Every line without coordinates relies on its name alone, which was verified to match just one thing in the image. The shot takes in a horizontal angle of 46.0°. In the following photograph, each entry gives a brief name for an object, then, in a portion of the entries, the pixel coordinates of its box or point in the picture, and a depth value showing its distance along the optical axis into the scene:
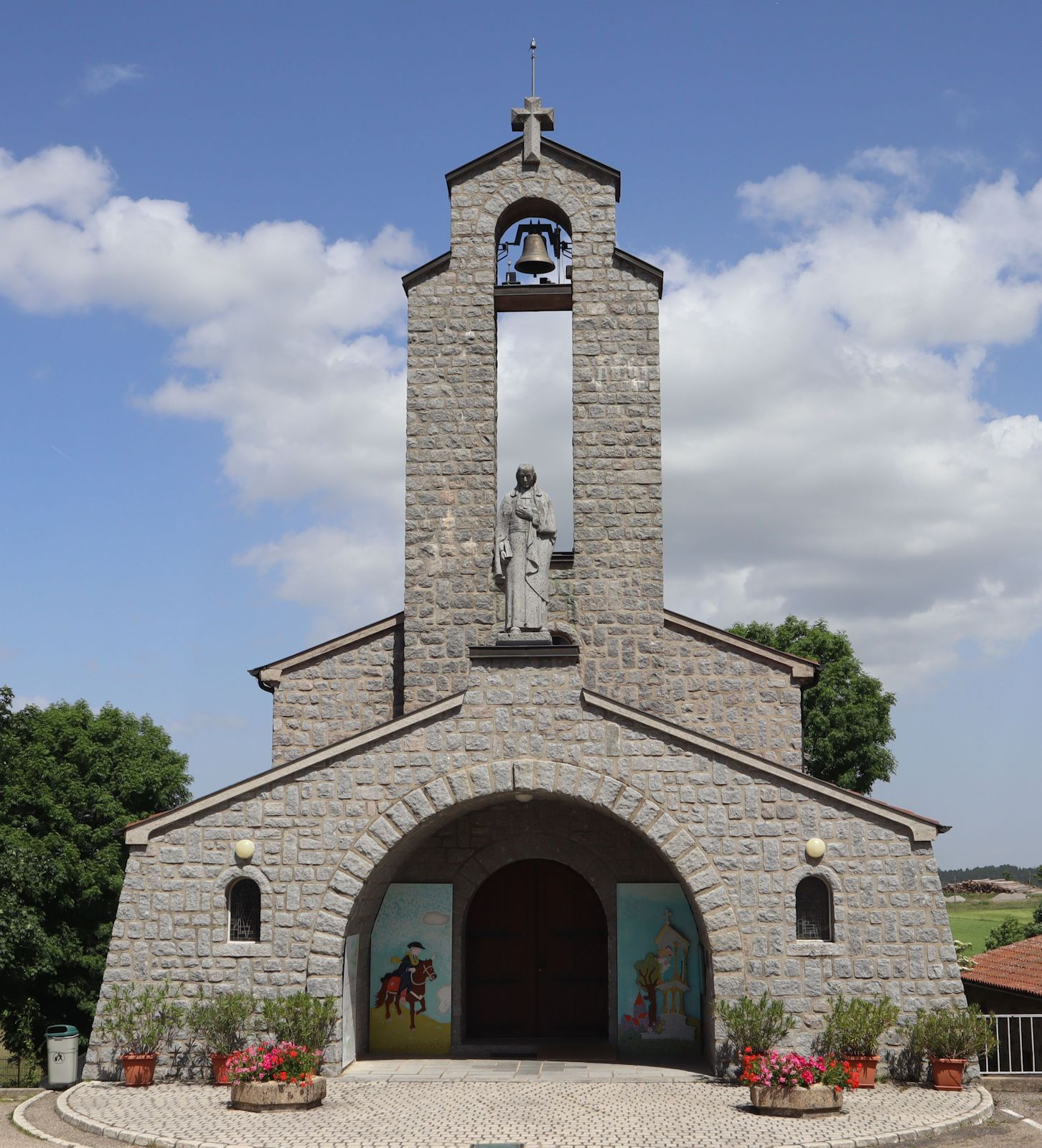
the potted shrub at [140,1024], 14.72
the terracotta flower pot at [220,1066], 14.74
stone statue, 16.16
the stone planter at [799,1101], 13.02
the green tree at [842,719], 36.50
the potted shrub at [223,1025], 14.73
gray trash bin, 15.61
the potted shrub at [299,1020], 14.55
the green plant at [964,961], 22.67
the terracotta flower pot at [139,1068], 14.66
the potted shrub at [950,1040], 14.14
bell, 19.55
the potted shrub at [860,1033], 14.27
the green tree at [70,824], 26.73
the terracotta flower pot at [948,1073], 14.10
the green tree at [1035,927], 34.44
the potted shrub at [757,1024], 14.33
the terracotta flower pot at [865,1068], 14.26
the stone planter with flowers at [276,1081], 13.52
